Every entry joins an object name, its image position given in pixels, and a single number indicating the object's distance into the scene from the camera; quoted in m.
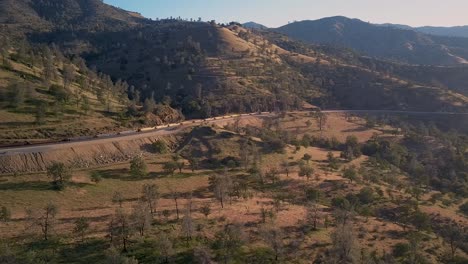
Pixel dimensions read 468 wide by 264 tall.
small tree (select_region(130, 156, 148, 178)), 79.62
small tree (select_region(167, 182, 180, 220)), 71.50
